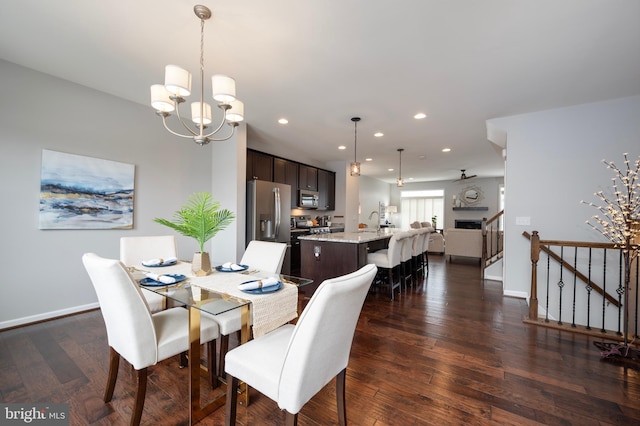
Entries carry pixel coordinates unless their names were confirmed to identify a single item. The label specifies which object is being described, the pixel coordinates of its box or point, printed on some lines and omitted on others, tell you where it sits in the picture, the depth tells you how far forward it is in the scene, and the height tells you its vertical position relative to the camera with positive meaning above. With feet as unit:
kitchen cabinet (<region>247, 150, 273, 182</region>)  16.37 +2.86
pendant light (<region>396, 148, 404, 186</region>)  18.45 +2.25
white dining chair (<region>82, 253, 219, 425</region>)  4.39 -2.07
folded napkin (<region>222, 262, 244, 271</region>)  6.96 -1.51
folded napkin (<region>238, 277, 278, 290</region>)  5.24 -1.48
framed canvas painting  9.60 +0.60
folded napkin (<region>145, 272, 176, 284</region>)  5.70 -1.51
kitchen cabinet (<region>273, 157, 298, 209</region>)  18.48 +2.69
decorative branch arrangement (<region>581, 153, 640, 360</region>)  7.62 -0.95
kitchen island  11.67 -2.00
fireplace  32.24 -1.23
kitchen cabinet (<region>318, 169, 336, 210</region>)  22.69 +1.92
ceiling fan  26.78 +4.01
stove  19.72 -1.38
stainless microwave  20.63 +0.96
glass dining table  4.87 -1.70
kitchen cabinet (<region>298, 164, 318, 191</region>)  20.72 +2.72
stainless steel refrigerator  14.65 -0.13
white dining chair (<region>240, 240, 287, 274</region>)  7.67 -1.36
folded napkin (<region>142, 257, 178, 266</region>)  7.31 -1.49
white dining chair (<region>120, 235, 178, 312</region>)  7.42 -1.34
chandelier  5.98 +2.79
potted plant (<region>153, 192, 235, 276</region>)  6.19 -0.34
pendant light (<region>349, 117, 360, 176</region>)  13.25 +2.31
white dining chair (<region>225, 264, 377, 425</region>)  3.52 -2.20
